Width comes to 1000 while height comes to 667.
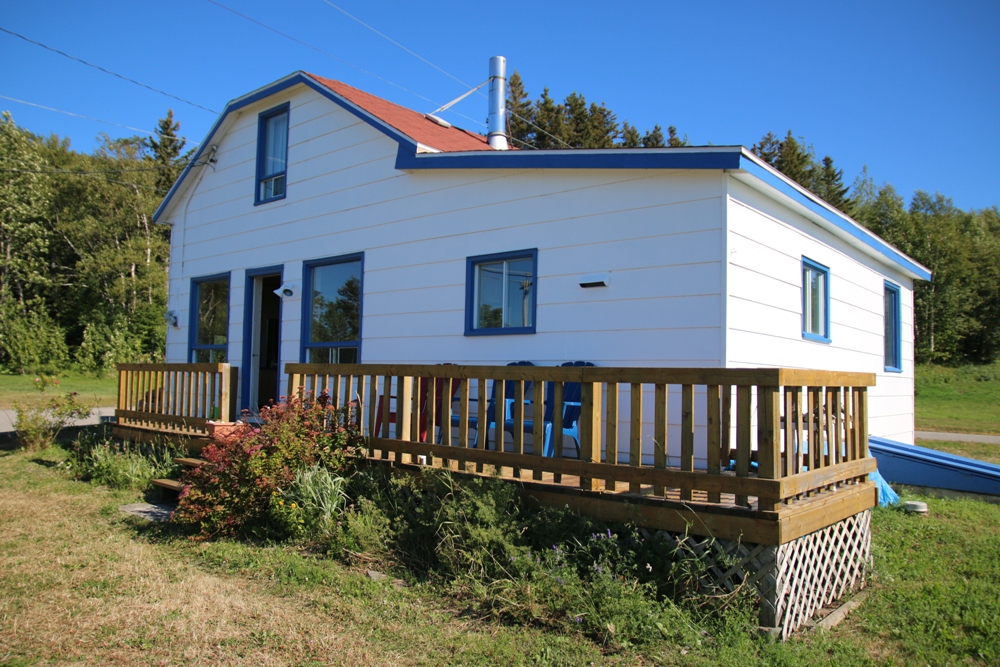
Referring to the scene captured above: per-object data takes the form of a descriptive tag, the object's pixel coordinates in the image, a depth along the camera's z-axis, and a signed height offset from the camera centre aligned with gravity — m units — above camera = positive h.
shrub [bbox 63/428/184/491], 7.72 -1.22
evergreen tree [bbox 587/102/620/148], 32.56 +11.69
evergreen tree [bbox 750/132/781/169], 36.72 +12.12
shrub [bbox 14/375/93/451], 10.15 -0.91
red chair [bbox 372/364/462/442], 5.73 -0.43
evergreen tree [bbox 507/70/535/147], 32.68 +12.41
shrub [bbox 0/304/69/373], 25.98 +0.50
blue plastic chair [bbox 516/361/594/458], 6.33 -0.43
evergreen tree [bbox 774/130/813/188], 34.62 +10.73
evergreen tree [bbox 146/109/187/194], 36.53 +11.59
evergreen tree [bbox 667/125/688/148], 36.22 +12.28
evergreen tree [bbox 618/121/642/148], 34.09 +11.57
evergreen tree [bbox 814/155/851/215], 36.19 +10.08
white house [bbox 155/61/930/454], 6.22 +1.28
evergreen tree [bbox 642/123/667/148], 35.00 +11.87
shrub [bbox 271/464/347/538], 5.39 -1.10
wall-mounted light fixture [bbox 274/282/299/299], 9.53 +0.98
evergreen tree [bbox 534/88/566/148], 31.70 +11.51
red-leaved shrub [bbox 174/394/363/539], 5.55 -0.90
